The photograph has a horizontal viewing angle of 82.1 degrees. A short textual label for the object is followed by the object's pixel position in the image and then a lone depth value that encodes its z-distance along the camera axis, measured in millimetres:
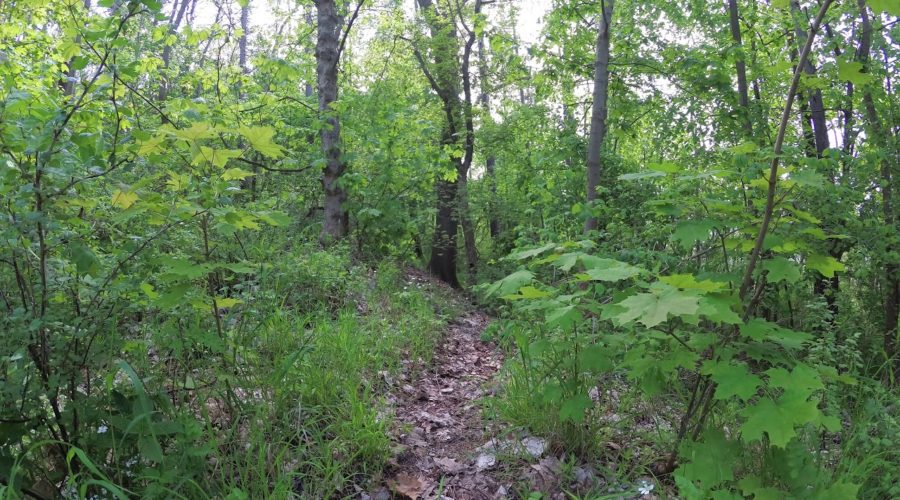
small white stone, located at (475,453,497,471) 2865
